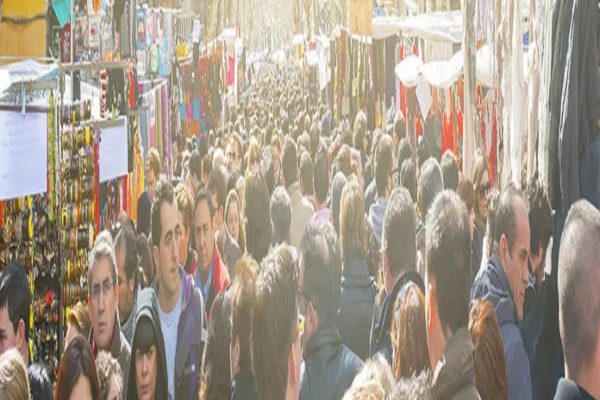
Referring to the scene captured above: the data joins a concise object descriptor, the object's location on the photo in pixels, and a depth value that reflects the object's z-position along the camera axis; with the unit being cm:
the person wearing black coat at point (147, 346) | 820
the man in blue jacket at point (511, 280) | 681
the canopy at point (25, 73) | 778
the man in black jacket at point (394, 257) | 701
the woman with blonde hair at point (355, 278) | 711
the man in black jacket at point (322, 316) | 718
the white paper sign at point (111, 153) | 816
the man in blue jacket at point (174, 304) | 800
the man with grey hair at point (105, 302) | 819
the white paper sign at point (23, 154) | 775
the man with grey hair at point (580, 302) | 636
